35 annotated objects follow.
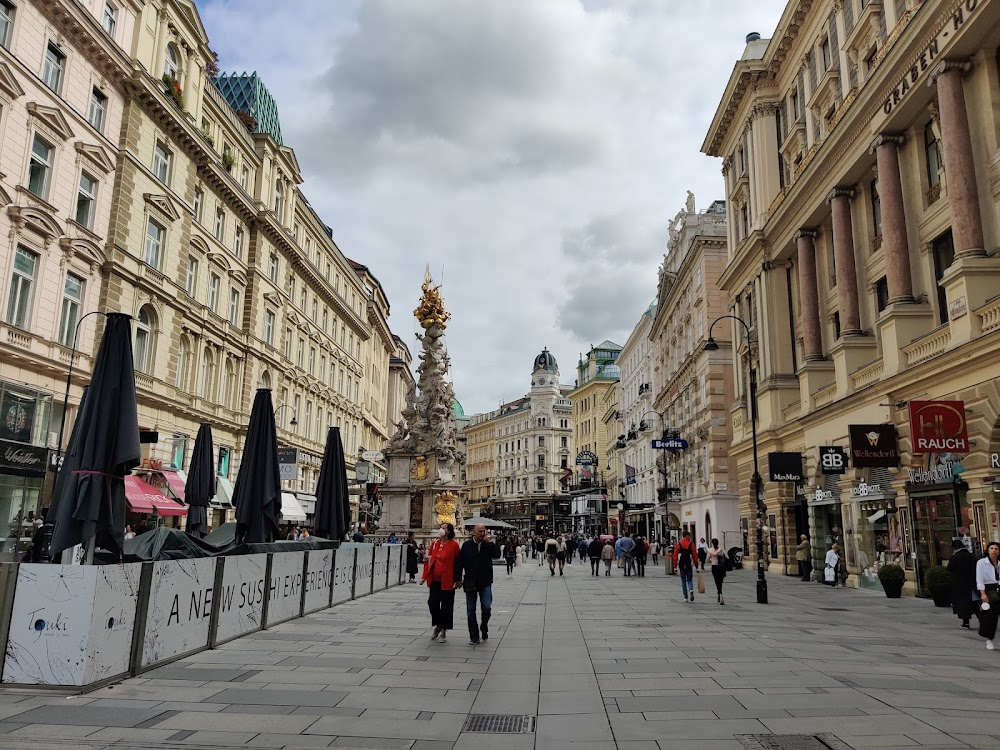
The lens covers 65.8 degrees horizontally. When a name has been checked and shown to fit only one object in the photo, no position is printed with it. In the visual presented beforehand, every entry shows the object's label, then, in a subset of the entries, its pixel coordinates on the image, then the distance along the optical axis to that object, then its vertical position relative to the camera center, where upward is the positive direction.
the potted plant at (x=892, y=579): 20.66 -1.20
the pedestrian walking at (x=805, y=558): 28.77 -0.93
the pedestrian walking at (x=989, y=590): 11.95 -0.87
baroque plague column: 37.19 +3.32
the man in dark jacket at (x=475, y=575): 12.29 -0.71
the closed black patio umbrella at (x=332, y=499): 19.55 +0.75
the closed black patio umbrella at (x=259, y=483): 13.45 +0.80
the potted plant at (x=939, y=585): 17.77 -1.16
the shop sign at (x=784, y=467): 28.55 +2.39
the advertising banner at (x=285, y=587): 13.36 -1.04
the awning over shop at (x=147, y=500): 27.42 +1.00
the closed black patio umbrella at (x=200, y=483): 19.72 +1.13
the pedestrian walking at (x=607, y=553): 34.25 -0.98
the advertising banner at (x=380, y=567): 21.88 -1.07
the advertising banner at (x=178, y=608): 9.19 -1.00
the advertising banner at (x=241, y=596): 11.23 -1.02
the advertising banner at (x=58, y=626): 7.95 -1.01
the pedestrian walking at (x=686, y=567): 20.73 -0.93
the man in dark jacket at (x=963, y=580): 13.55 -0.82
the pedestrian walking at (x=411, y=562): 26.17 -1.08
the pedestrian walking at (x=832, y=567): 25.11 -1.09
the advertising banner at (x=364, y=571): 19.91 -1.08
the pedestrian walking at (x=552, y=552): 34.51 -0.94
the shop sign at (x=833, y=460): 23.75 +2.21
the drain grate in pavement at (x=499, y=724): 6.96 -1.76
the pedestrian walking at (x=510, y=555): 35.25 -1.10
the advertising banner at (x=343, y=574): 17.65 -1.05
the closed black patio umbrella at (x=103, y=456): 8.84 +0.84
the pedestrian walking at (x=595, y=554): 34.26 -1.00
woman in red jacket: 12.41 -0.76
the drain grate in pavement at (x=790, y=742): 6.25 -1.70
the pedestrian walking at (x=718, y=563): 19.58 -0.78
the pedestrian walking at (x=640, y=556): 33.33 -1.06
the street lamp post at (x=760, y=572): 19.91 -1.03
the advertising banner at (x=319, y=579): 15.53 -1.03
